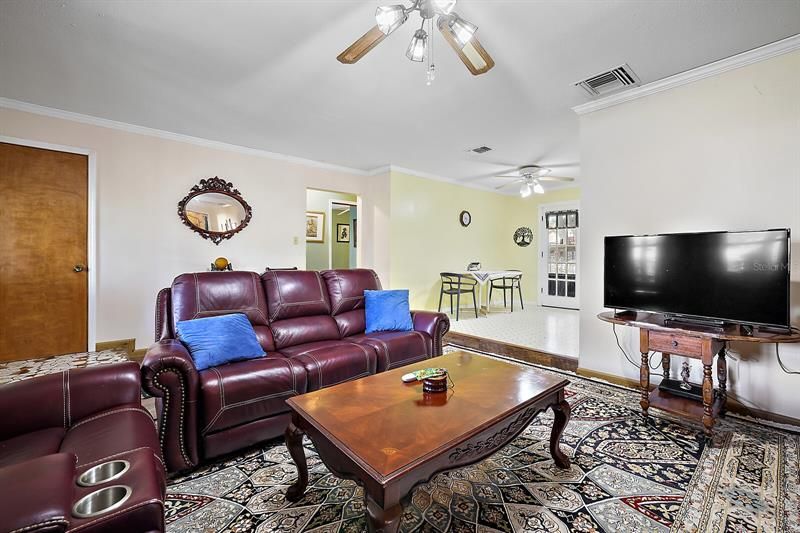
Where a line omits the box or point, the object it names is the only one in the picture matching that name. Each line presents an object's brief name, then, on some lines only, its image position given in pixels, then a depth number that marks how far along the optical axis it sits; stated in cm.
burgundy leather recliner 73
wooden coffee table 108
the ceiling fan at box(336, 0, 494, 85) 160
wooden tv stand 196
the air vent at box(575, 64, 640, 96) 256
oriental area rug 140
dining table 565
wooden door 327
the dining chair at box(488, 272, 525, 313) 654
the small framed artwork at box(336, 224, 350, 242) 754
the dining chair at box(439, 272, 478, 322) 581
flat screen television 194
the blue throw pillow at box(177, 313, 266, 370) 197
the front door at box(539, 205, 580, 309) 668
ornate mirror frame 409
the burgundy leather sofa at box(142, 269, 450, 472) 168
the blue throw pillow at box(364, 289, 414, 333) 294
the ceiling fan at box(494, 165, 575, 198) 526
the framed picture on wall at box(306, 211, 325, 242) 689
